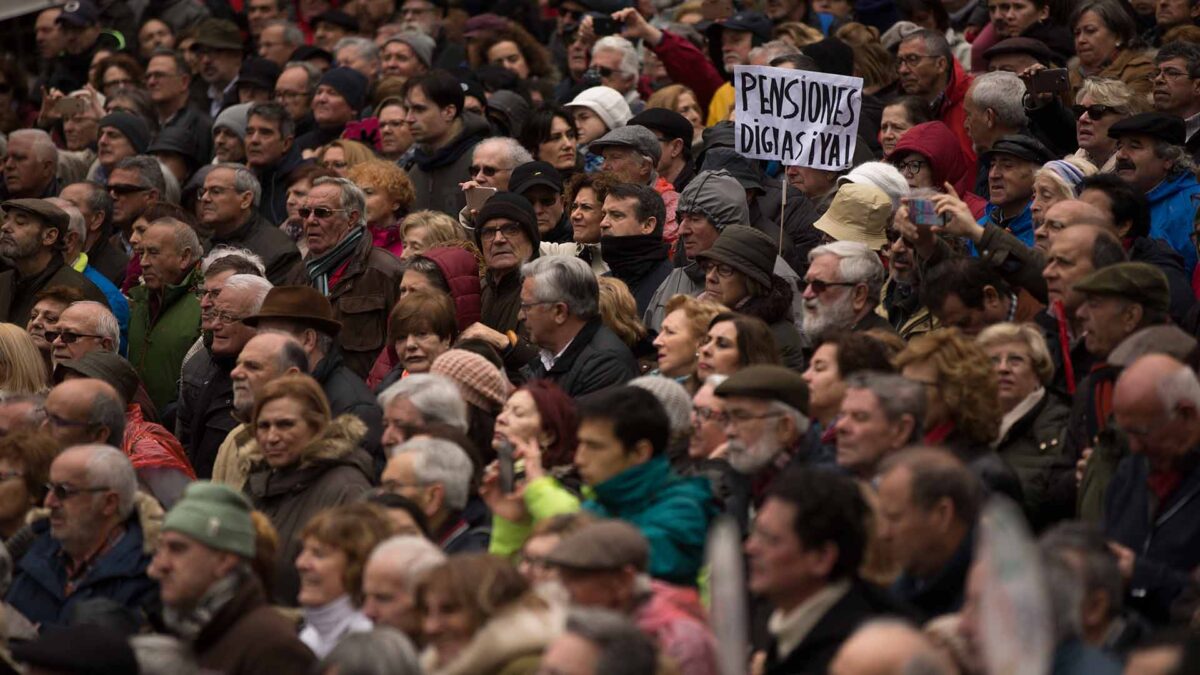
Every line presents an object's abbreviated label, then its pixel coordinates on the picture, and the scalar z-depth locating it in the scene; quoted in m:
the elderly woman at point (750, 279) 20.30
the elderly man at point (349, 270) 23.28
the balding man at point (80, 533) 17.02
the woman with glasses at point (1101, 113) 22.84
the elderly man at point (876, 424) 15.30
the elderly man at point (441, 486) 16.31
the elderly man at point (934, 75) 26.87
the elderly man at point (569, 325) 20.11
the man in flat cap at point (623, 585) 13.42
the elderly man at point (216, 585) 14.48
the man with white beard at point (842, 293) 19.52
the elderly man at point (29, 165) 30.23
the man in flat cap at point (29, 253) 25.62
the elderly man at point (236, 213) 25.87
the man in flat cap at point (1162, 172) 21.28
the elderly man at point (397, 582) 14.15
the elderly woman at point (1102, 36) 26.30
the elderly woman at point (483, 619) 13.05
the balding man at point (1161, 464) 14.94
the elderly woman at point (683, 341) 19.20
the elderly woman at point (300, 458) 17.70
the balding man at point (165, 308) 24.37
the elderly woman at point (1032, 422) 16.55
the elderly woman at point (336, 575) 14.95
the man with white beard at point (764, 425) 16.11
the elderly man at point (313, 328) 20.44
